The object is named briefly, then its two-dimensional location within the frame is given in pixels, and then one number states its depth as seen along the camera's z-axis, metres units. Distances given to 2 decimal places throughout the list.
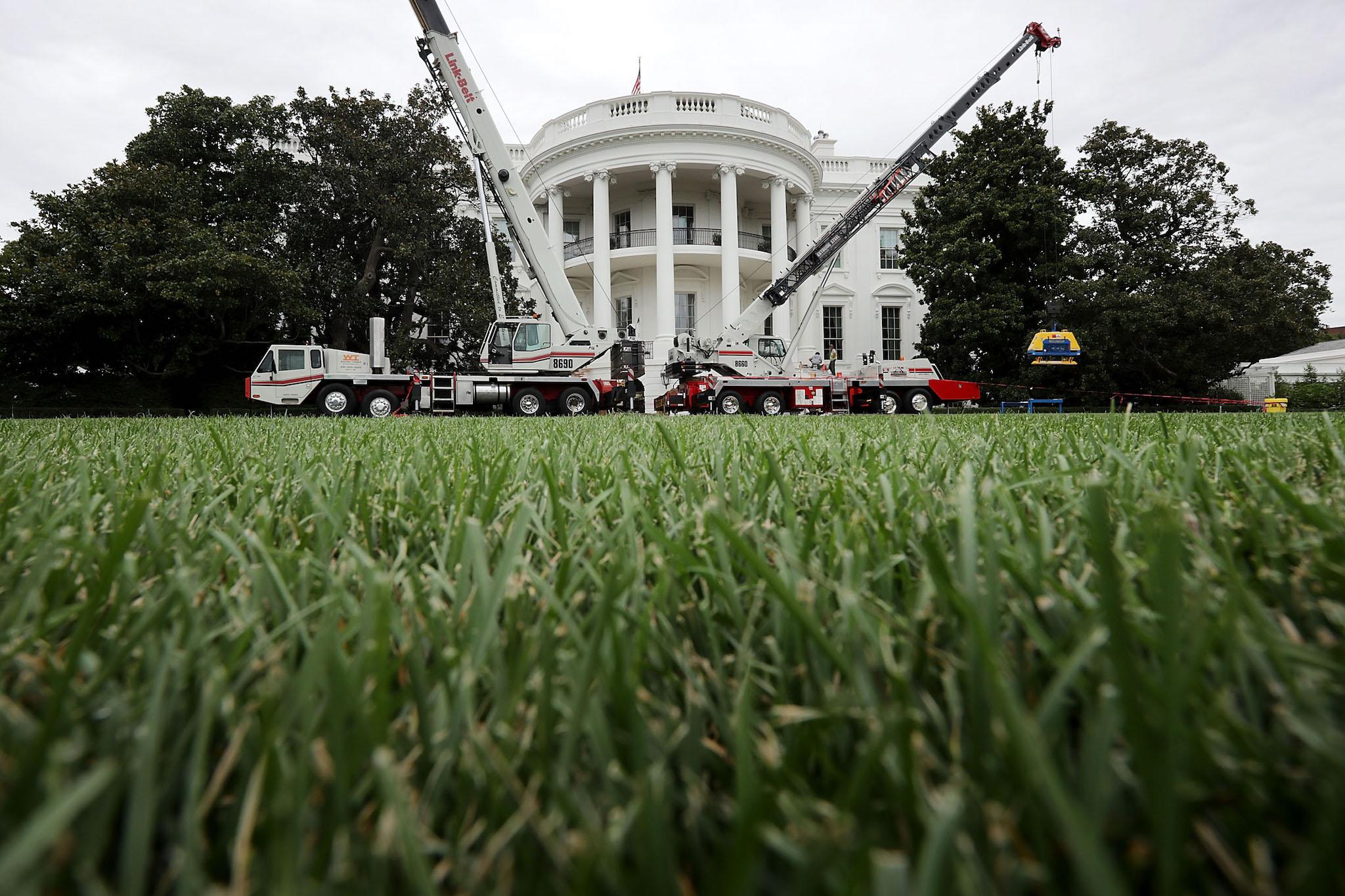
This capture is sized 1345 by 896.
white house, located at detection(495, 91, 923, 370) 24.88
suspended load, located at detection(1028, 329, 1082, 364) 18.47
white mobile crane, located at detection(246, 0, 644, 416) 15.05
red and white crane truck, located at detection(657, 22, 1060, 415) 17.44
